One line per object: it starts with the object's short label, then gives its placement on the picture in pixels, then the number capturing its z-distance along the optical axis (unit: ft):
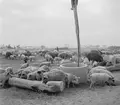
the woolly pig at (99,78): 24.39
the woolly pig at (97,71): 27.86
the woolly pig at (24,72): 27.30
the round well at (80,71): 26.09
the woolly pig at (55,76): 23.35
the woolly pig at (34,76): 25.58
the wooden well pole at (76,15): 28.18
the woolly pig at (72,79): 24.03
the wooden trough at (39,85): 20.92
